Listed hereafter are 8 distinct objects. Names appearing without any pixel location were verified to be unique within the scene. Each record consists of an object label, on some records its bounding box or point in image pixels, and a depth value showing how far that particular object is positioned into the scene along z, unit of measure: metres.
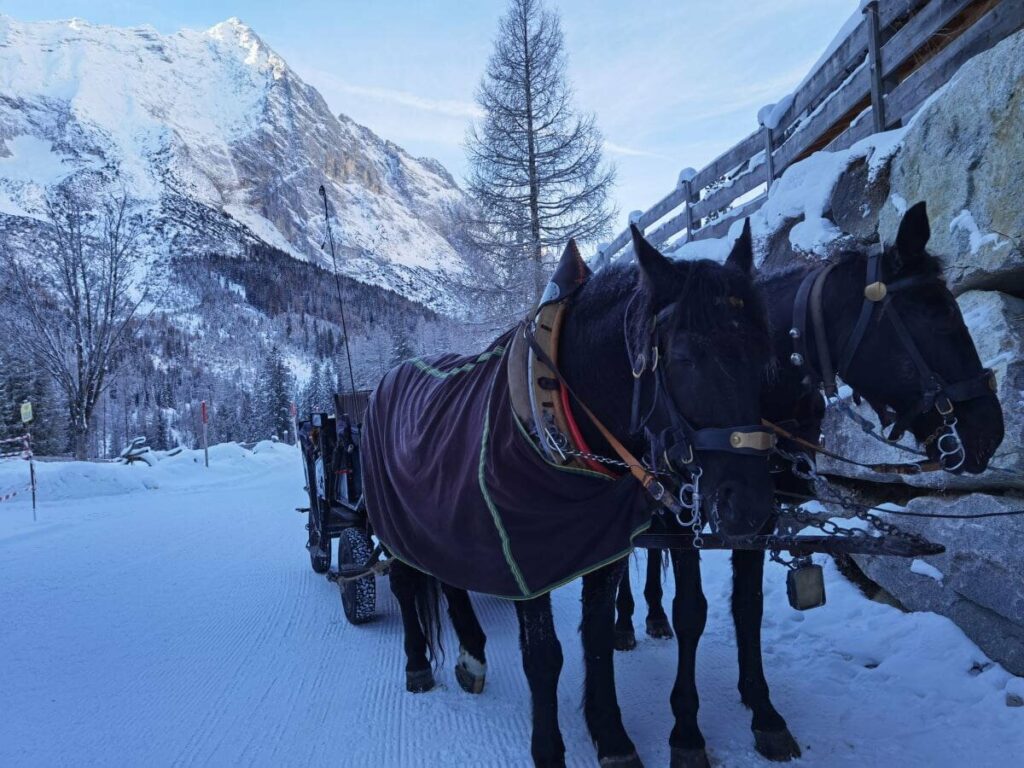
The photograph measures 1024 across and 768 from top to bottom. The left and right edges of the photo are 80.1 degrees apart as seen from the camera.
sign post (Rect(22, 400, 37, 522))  11.34
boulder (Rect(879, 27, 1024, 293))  3.09
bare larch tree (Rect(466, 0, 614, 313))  13.14
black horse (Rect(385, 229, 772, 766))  1.86
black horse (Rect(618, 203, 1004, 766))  2.29
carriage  4.55
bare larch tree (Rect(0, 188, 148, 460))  15.54
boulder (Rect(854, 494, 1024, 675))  2.90
